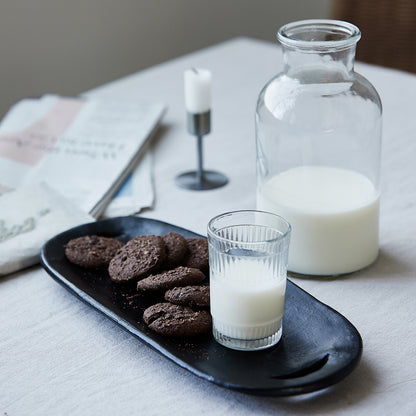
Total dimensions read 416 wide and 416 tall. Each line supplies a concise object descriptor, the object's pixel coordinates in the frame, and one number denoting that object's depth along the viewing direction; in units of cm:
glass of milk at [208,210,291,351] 84
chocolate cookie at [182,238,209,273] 95
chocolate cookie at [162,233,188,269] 94
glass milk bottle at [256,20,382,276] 94
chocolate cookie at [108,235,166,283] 93
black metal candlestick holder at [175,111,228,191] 117
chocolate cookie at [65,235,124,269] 98
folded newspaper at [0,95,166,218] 118
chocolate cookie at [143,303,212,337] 86
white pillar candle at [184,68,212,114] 117
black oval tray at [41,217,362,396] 80
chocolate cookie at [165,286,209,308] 87
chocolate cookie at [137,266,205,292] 90
